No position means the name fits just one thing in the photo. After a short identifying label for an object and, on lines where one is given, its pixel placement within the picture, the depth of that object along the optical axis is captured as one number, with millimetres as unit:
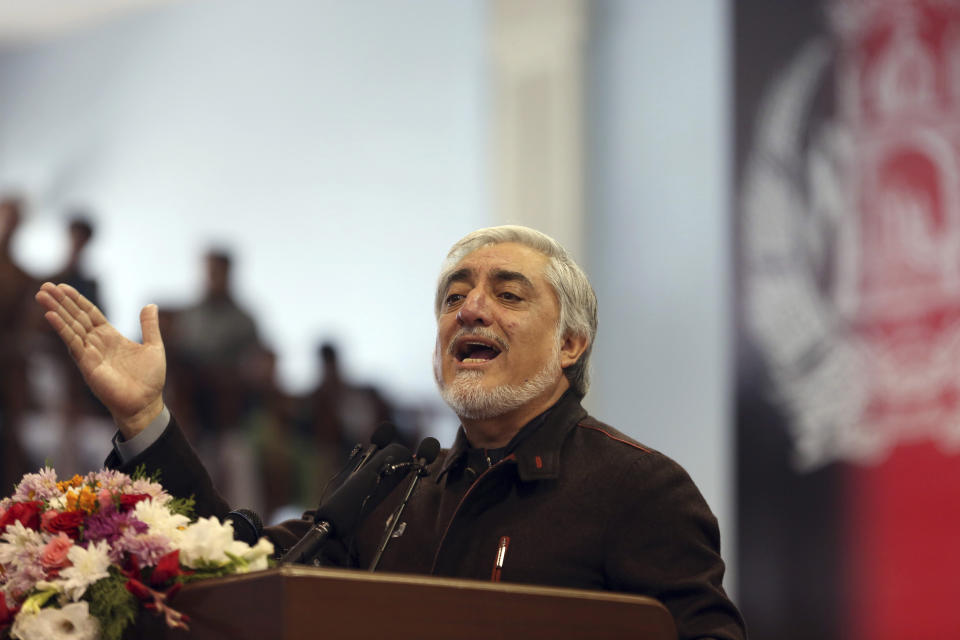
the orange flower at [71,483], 4496
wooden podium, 3404
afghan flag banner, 12430
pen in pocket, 5117
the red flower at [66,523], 4230
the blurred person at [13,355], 13562
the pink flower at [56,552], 4086
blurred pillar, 15484
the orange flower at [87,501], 4277
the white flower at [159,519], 4121
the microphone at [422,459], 4879
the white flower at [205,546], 4004
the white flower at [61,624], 3937
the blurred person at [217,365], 15961
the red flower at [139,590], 3910
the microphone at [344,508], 4535
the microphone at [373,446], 4965
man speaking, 4984
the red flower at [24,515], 4359
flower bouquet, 3932
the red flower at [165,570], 3920
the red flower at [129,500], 4266
